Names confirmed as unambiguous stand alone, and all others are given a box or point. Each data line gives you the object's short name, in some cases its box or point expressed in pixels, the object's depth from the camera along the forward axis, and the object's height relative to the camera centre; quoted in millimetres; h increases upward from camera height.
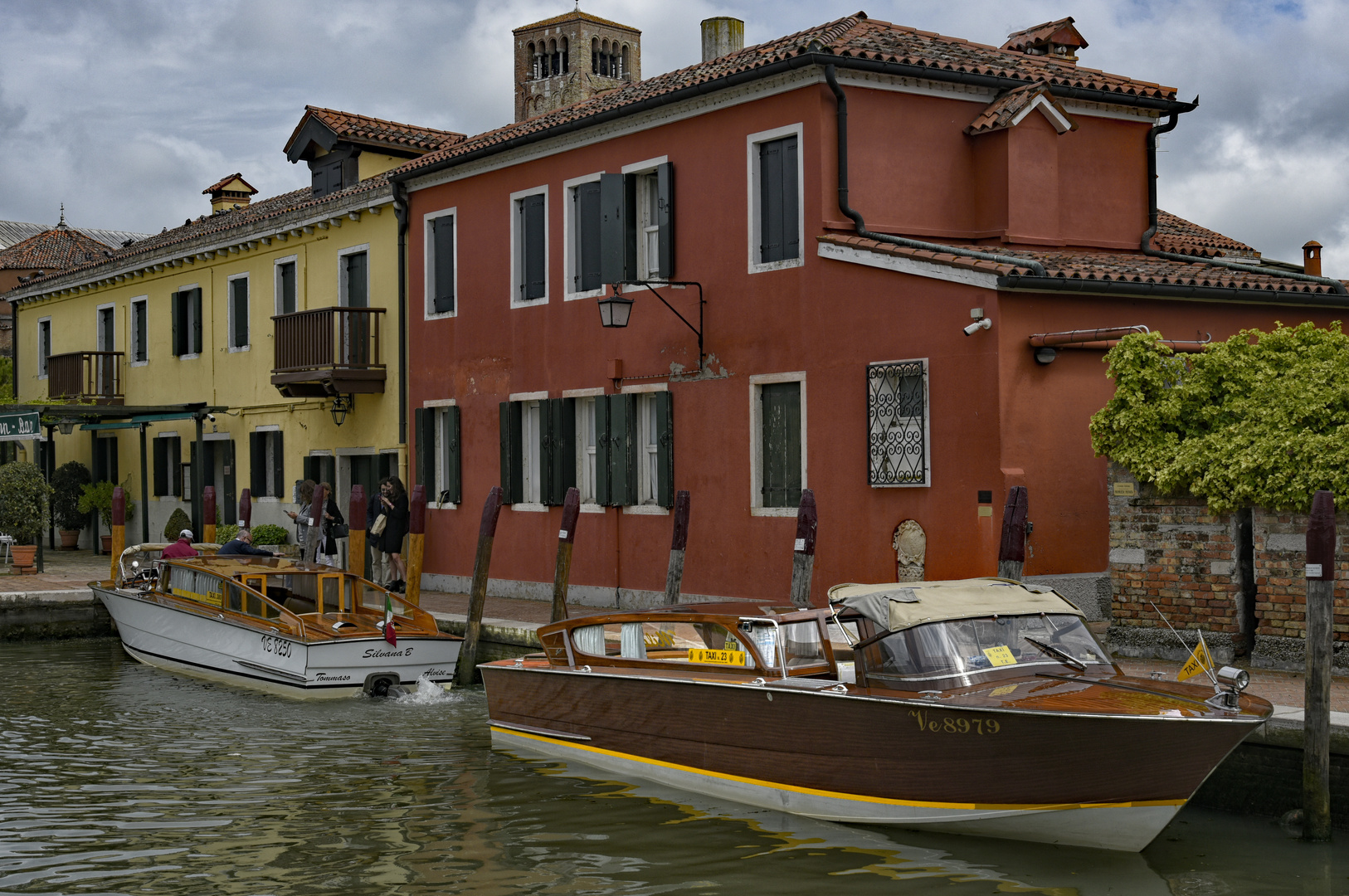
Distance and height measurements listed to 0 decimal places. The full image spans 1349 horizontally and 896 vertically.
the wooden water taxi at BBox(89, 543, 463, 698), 14375 -1599
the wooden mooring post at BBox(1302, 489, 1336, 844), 8305 -1364
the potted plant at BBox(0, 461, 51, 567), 23283 -426
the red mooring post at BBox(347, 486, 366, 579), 17438 -720
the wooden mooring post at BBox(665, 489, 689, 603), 14094 -729
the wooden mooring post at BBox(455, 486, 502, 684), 15055 -1282
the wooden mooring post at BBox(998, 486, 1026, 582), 11883 -549
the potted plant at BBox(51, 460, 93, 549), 29766 -433
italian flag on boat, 14336 -1483
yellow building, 22000 +2423
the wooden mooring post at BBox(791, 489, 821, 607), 12820 -688
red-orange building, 13648 +1776
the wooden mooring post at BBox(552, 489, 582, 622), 14447 -760
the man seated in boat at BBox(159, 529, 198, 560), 17969 -907
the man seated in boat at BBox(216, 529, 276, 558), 17594 -881
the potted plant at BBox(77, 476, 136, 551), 29188 -437
